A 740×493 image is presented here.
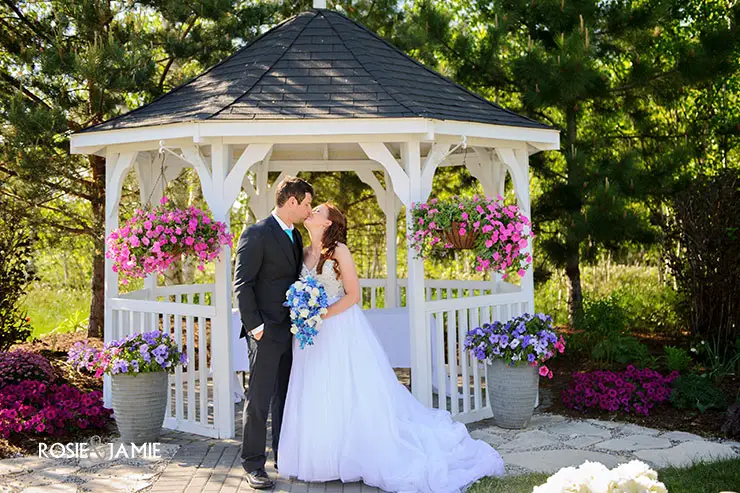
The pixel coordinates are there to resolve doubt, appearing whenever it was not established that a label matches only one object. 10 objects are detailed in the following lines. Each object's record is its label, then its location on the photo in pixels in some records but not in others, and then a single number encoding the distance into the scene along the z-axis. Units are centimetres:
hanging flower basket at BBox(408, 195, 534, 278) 582
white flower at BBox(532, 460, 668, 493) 249
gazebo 604
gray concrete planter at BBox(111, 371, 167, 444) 575
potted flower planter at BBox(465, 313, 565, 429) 605
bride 482
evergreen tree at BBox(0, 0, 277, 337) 823
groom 475
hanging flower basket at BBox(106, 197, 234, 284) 561
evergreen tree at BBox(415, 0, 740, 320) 864
